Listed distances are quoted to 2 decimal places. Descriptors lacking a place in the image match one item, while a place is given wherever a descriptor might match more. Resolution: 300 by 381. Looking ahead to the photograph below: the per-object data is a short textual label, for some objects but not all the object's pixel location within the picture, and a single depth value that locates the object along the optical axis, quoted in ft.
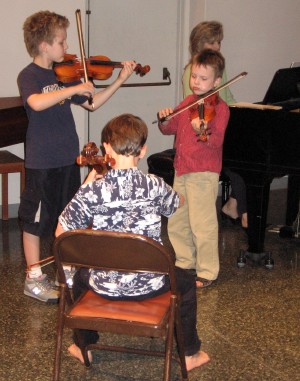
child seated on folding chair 8.73
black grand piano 13.28
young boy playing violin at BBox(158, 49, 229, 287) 12.66
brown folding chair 8.08
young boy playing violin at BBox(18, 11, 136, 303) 11.84
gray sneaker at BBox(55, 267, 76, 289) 12.41
